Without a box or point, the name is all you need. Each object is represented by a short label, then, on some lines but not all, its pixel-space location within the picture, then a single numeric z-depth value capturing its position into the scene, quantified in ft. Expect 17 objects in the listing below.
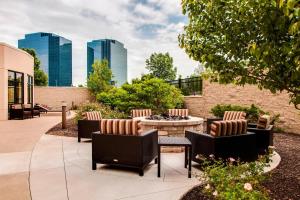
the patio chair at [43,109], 53.06
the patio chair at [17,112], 40.89
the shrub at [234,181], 6.97
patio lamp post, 27.52
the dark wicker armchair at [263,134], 15.45
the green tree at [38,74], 82.15
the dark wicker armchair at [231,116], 21.28
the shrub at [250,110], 27.41
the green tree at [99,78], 69.52
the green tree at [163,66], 84.23
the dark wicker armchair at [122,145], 12.32
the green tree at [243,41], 6.78
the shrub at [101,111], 27.69
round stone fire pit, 17.72
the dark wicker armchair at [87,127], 20.41
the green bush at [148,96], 30.78
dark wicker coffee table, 12.16
